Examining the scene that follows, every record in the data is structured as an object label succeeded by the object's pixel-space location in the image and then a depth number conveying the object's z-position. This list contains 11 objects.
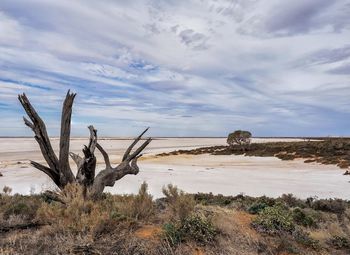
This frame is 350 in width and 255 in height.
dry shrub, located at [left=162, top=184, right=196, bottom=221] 7.35
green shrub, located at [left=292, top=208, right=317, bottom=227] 8.79
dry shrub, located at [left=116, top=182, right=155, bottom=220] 7.98
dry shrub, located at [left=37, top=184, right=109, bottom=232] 6.89
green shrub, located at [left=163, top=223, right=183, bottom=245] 6.36
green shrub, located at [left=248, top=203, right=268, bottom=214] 9.79
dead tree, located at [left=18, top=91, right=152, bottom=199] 9.48
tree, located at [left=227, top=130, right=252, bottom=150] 56.50
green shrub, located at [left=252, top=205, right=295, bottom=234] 7.41
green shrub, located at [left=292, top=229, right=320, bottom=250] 6.77
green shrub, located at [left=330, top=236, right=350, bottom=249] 6.86
